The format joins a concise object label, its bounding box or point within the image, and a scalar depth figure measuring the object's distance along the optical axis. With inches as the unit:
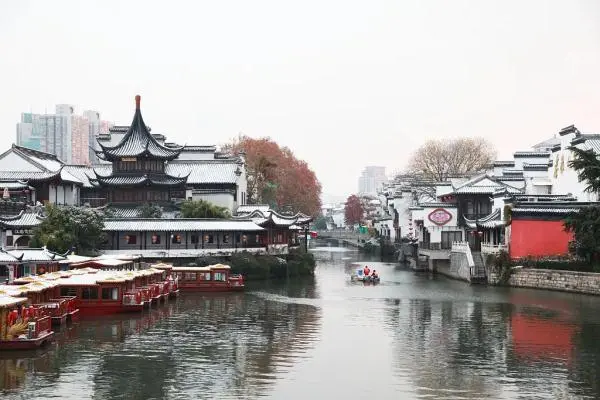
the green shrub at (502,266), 2465.6
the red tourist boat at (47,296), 1433.3
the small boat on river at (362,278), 2723.9
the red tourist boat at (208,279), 2369.6
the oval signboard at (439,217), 3297.2
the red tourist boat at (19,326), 1286.9
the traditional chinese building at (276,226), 2864.2
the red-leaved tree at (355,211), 7701.8
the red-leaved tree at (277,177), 4269.2
